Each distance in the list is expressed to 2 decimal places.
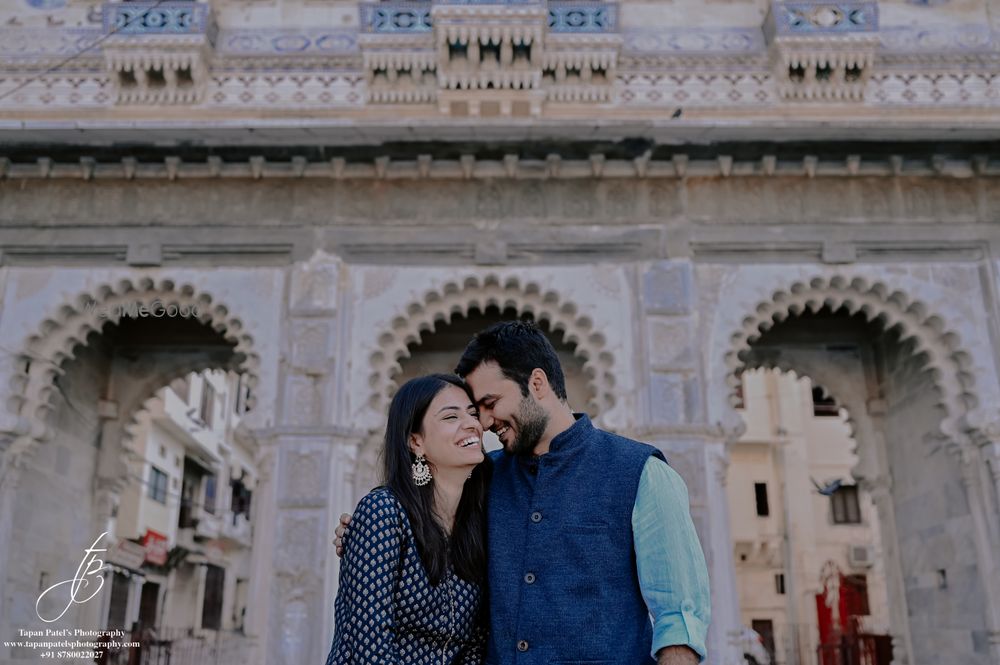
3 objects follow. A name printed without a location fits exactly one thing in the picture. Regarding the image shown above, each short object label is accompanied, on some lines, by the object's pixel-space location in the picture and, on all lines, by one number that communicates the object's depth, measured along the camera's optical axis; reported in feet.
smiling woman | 6.82
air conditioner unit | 59.36
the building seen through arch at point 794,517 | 59.41
